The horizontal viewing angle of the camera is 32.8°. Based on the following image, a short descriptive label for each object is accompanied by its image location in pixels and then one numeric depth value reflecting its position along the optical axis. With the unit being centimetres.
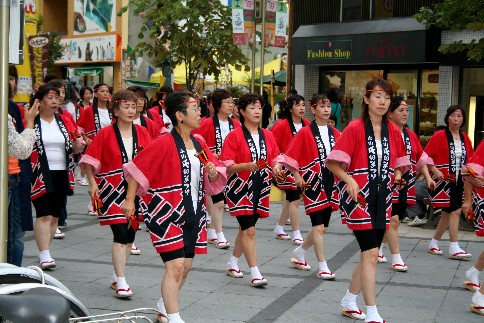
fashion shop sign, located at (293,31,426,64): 1842
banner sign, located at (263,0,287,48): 1619
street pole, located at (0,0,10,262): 511
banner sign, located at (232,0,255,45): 1579
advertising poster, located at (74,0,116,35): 3609
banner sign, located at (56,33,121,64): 3527
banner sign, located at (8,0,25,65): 534
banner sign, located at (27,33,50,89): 1527
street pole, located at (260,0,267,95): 1550
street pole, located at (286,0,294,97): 2245
